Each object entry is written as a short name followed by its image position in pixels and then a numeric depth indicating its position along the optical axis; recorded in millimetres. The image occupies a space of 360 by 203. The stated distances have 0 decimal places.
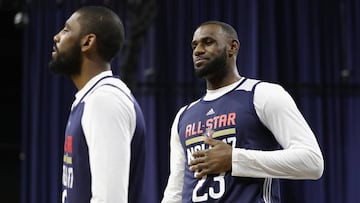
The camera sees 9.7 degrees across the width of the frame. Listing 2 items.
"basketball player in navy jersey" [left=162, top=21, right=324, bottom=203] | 8747
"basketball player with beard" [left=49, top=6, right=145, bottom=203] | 8015
